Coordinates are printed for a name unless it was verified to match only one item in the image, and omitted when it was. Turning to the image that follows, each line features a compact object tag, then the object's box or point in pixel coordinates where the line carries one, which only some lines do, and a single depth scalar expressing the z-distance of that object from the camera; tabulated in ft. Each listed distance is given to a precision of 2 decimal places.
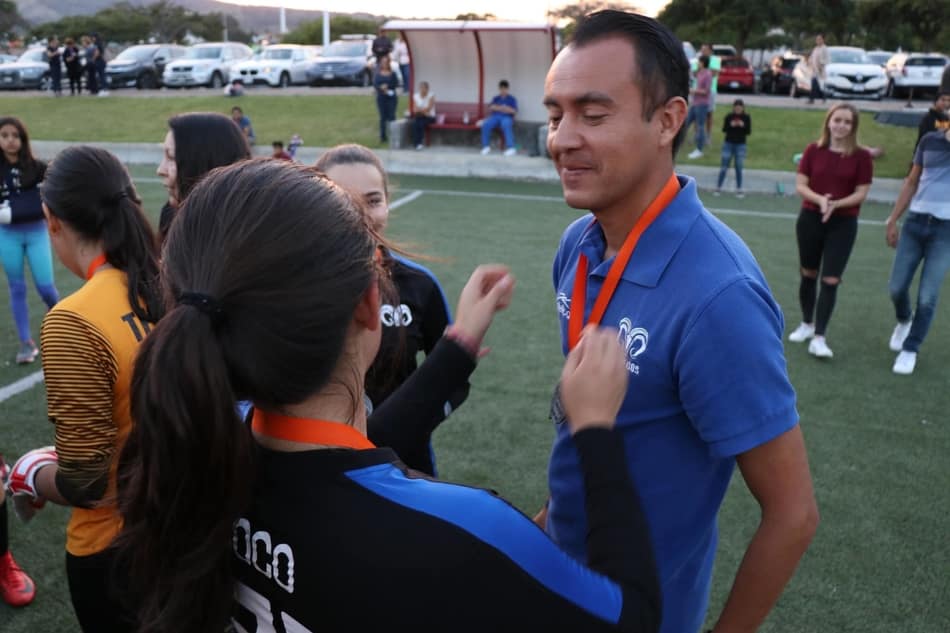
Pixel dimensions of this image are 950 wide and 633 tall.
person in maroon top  21.66
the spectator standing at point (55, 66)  85.92
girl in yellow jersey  7.68
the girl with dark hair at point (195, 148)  11.18
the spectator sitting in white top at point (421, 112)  59.88
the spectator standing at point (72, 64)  84.58
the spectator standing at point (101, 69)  86.48
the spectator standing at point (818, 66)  74.59
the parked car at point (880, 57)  101.37
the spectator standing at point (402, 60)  80.02
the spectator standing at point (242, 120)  46.88
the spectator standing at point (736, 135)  47.39
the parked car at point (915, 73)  84.69
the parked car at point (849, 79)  80.64
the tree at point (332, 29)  230.07
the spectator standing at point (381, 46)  69.80
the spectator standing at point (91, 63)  85.50
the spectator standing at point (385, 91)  60.49
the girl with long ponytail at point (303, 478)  3.90
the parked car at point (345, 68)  95.35
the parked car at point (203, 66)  94.84
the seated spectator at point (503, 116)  57.82
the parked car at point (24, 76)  97.71
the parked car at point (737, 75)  95.35
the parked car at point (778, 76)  95.25
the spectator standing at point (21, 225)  20.84
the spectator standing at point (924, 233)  20.95
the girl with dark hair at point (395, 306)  9.74
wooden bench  60.90
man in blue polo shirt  5.37
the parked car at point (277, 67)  96.63
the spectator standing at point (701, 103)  56.49
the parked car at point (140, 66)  95.20
